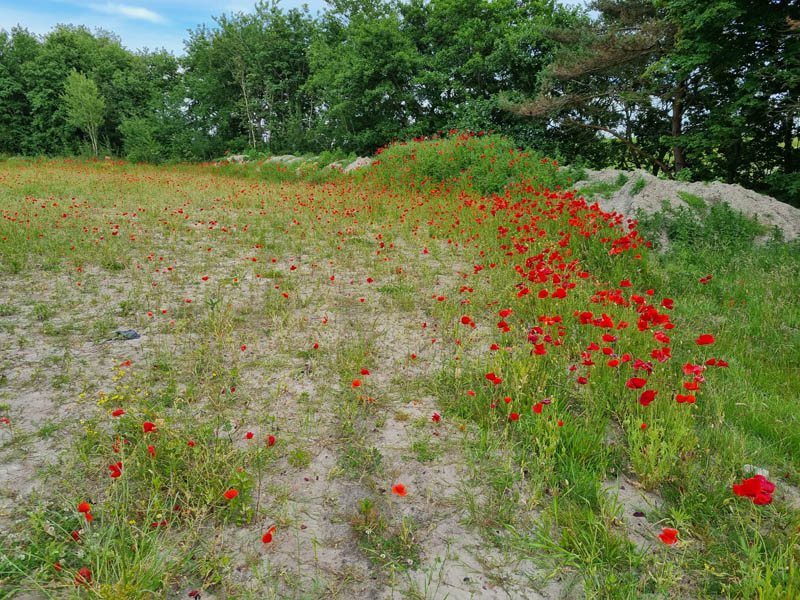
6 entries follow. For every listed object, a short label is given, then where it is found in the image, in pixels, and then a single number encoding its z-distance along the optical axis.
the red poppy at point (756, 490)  1.62
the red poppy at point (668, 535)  1.64
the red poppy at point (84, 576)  1.60
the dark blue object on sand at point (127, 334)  3.96
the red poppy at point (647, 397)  2.17
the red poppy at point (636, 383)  2.32
